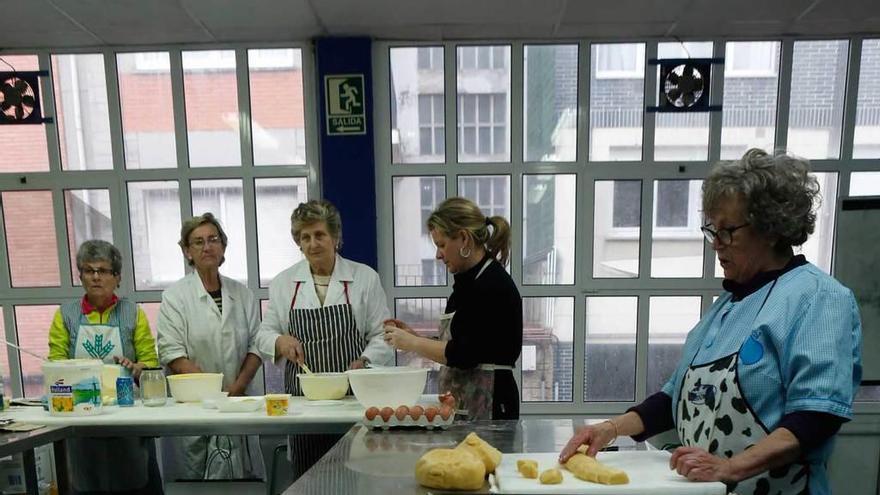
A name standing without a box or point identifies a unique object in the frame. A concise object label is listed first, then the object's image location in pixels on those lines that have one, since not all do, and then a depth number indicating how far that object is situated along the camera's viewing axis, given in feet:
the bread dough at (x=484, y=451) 3.51
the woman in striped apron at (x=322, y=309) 6.61
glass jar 5.94
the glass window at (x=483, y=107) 10.50
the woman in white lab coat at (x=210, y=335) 6.95
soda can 5.97
